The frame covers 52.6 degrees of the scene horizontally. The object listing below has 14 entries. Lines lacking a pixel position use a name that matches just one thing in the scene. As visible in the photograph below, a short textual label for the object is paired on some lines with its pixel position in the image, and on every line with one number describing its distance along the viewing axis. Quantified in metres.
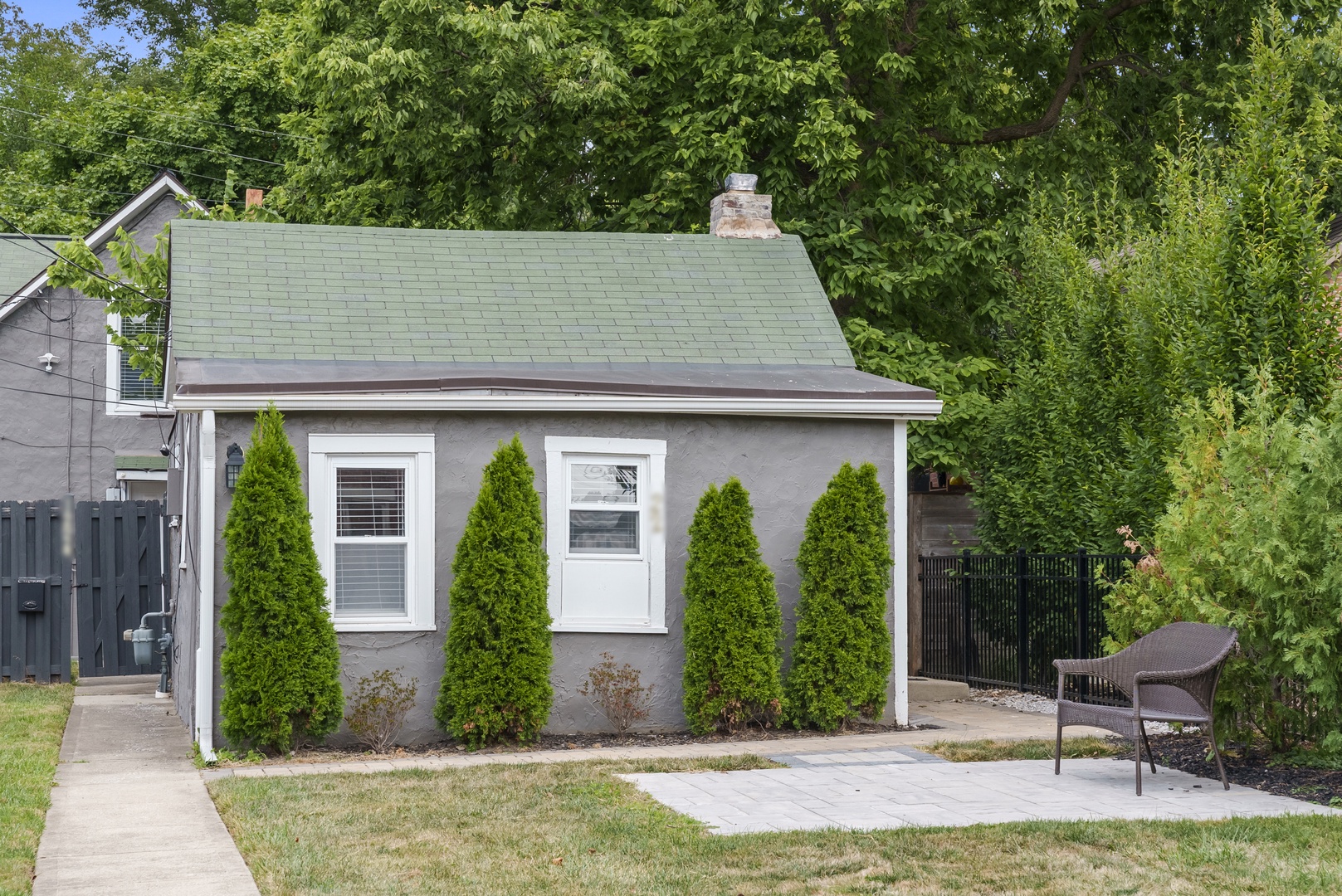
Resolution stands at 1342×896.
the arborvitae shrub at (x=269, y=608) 9.98
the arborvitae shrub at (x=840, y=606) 11.15
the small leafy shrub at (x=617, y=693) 11.20
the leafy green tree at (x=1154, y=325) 12.10
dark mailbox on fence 15.14
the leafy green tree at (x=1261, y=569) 8.46
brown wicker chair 8.30
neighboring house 21.31
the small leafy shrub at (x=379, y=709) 10.58
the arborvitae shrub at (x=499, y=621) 10.51
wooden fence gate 15.43
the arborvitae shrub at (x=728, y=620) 10.98
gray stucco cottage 10.72
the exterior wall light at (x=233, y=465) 10.31
